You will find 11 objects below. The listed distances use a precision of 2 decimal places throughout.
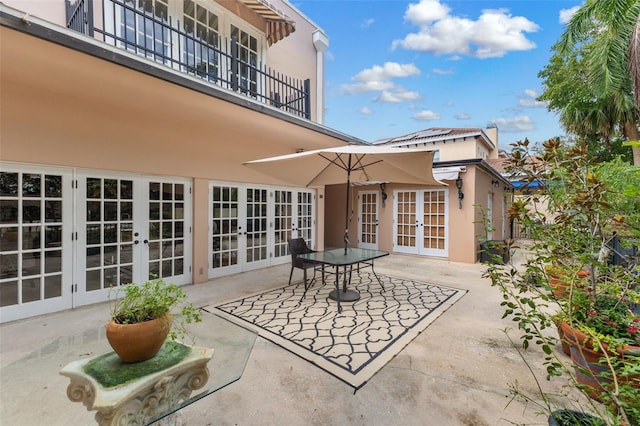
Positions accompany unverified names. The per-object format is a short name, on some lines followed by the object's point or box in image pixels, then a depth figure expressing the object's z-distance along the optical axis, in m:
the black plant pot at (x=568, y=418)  1.46
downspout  9.41
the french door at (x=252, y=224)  6.25
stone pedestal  1.43
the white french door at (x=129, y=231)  4.51
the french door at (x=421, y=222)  8.57
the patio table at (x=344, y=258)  4.33
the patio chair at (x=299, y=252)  5.22
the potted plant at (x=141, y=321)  1.65
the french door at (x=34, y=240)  3.86
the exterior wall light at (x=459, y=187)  8.02
